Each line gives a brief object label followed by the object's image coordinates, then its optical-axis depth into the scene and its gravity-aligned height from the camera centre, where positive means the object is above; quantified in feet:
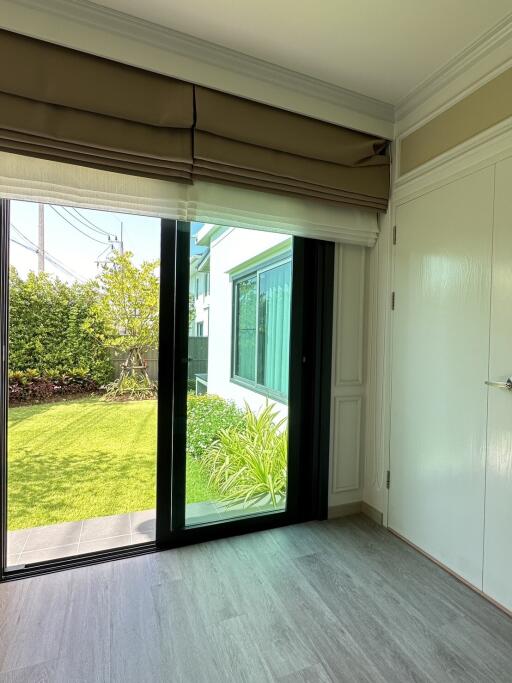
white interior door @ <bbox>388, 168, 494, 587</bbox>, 5.98 -0.63
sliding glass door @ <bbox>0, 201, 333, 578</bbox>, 6.54 -1.02
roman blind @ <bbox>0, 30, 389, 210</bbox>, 5.25 +3.28
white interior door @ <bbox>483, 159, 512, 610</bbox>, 5.52 -1.28
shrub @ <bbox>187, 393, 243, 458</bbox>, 7.23 -1.78
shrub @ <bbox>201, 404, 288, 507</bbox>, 7.65 -2.71
